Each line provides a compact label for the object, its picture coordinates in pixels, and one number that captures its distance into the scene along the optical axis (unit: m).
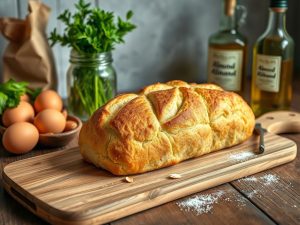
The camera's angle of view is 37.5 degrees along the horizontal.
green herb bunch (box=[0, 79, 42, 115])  1.10
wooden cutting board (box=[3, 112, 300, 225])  0.77
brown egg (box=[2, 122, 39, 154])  1.01
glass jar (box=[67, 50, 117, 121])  1.25
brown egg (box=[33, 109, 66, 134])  1.07
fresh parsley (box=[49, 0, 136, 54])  1.19
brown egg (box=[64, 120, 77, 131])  1.12
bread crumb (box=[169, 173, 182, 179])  0.88
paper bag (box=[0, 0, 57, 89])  1.30
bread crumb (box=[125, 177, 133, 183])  0.86
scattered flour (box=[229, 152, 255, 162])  0.98
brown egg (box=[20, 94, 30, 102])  1.19
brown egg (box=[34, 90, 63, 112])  1.14
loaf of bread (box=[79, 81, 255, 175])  0.88
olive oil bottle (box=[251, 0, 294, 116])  1.31
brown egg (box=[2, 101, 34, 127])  1.08
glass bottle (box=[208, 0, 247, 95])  1.41
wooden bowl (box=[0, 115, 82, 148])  1.07
